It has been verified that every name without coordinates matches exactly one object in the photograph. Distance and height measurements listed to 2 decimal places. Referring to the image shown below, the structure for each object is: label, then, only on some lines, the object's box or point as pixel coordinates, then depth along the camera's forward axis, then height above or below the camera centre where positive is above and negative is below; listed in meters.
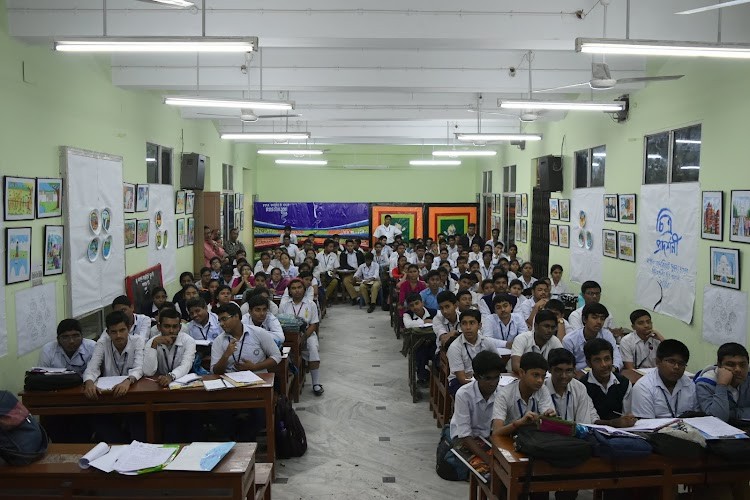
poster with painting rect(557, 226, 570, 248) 11.83 -0.25
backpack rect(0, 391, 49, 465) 3.59 -1.24
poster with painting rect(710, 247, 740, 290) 6.75 -0.47
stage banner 19.45 +0.03
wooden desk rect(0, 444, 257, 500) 3.44 -1.42
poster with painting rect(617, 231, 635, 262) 9.28 -0.34
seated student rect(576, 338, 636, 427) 4.76 -1.23
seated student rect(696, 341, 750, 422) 4.47 -1.17
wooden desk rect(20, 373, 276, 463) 4.93 -1.41
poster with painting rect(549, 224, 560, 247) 12.40 -0.27
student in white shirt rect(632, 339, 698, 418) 4.50 -1.18
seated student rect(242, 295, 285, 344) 6.41 -1.00
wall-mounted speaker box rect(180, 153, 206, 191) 11.61 +0.87
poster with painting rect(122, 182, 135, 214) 8.88 +0.30
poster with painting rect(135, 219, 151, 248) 9.44 -0.21
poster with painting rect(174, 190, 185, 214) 11.51 +0.31
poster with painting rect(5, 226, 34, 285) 5.86 -0.34
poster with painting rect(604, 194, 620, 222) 9.86 +0.24
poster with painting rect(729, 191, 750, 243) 6.53 +0.07
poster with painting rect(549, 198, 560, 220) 12.35 +0.26
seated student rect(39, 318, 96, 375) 5.41 -1.13
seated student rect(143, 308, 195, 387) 5.43 -1.13
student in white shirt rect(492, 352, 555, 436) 4.21 -1.16
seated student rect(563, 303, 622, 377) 5.81 -1.04
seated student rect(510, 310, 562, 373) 5.68 -1.05
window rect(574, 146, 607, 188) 10.52 +0.97
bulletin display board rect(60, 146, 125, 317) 7.07 -0.13
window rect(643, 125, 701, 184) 7.70 +0.86
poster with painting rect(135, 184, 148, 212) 9.41 +0.31
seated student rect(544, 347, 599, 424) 4.36 -1.18
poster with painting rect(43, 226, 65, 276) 6.59 -0.33
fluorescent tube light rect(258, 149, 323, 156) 15.16 +1.77
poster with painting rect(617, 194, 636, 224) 9.31 +0.22
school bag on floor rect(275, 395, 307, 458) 5.71 -1.90
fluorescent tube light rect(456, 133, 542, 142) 10.78 +1.48
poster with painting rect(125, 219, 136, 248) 9.02 -0.20
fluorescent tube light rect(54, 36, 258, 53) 4.62 +1.28
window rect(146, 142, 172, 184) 10.16 +0.91
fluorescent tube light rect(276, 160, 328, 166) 17.88 +1.64
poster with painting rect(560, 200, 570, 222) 11.84 +0.23
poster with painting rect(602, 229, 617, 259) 9.85 -0.31
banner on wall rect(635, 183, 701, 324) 7.64 -0.32
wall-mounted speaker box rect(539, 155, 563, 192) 11.97 +0.92
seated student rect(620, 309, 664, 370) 6.10 -1.16
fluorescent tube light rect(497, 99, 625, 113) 7.32 +1.36
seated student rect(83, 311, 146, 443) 5.23 -1.22
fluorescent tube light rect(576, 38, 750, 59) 4.61 +1.28
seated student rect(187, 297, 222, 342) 6.73 -1.11
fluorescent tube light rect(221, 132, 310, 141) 10.80 +1.43
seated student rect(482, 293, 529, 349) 6.88 -1.11
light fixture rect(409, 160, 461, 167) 17.42 +1.64
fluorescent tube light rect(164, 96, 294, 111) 7.24 +1.34
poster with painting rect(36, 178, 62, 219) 6.43 +0.21
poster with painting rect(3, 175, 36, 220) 5.84 +0.19
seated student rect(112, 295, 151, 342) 6.84 -1.09
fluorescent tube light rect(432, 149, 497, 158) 14.15 +1.60
